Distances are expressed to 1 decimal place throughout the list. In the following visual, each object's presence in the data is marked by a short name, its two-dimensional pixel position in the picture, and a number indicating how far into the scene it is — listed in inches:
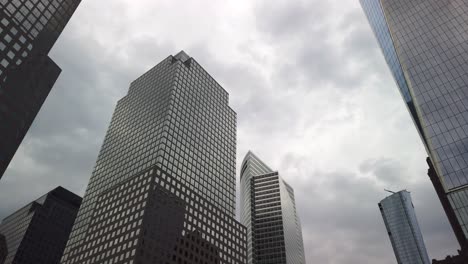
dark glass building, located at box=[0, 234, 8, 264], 5533.0
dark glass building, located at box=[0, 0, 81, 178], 3356.3
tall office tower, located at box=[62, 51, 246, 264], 4436.5
